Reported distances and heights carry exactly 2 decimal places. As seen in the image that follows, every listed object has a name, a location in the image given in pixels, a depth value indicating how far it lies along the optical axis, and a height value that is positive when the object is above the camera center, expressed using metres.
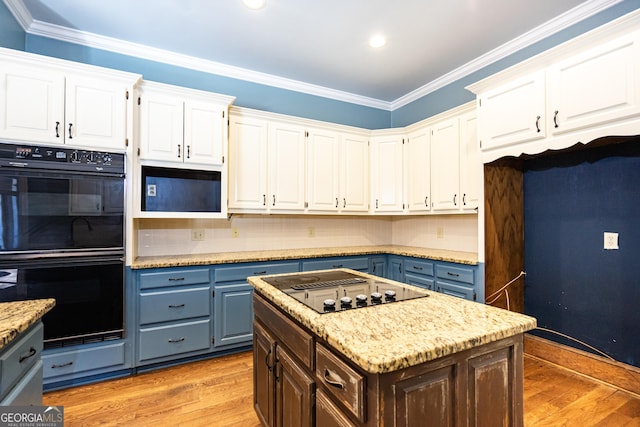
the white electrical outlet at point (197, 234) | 3.17 -0.18
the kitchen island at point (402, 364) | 0.87 -0.48
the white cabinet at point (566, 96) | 1.84 +0.84
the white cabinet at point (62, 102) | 2.10 +0.84
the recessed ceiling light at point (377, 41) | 2.74 +1.60
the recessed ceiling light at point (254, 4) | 2.29 +1.61
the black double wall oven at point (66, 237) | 2.07 -0.14
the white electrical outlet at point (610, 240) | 2.30 -0.18
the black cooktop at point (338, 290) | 1.29 -0.37
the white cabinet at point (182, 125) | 2.62 +0.82
